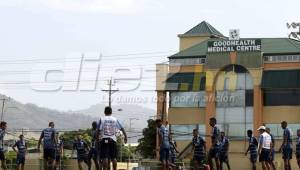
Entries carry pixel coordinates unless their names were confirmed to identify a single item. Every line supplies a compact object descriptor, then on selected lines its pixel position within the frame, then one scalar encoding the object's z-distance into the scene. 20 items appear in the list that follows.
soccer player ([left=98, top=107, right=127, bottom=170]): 21.52
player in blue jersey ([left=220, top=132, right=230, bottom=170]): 28.06
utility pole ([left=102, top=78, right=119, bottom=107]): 97.26
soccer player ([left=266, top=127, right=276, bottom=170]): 26.80
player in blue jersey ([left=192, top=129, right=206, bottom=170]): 27.64
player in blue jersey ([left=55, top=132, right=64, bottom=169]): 31.09
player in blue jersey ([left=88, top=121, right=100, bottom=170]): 24.95
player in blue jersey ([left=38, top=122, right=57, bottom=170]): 27.64
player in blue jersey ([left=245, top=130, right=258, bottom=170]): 29.84
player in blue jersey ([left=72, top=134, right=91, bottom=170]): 31.94
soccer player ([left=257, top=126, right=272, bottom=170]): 26.25
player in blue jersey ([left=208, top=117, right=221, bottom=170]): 26.56
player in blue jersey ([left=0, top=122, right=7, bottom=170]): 27.16
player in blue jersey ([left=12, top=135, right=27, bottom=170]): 30.64
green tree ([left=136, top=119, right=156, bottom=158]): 86.09
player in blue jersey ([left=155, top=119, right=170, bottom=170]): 25.91
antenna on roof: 88.47
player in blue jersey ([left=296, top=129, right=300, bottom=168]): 27.38
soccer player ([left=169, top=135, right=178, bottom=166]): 27.71
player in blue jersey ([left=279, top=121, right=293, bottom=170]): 27.11
